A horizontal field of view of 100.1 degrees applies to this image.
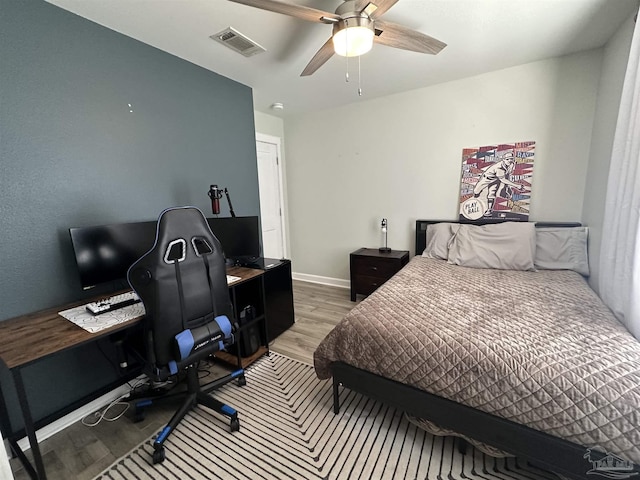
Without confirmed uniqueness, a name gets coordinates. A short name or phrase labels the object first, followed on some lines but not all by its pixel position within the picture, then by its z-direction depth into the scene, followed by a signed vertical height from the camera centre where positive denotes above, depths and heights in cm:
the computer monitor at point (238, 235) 249 -32
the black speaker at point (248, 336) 229 -116
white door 388 +7
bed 100 -77
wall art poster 274 +11
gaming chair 135 -51
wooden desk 113 -63
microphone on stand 243 +4
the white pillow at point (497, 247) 245 -51
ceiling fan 139 +98
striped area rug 136 -138
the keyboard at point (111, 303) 157 -60
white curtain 138 -15
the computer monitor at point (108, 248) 169 -29
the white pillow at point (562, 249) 233 -52
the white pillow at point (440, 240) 289 -50
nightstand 320 -86
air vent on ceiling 198 +123
